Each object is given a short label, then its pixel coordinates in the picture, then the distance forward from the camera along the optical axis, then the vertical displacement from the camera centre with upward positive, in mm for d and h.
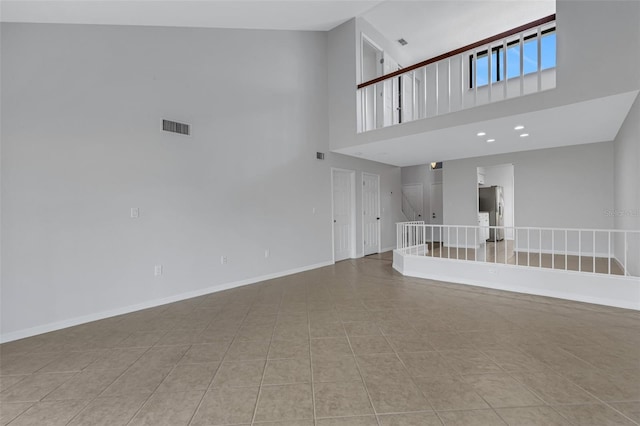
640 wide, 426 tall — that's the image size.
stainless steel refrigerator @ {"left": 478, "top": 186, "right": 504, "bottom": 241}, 8305 +123
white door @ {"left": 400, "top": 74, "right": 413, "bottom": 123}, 7672 +3100
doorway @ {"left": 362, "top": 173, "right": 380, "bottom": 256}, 7172 -74
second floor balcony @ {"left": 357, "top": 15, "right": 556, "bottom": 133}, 5637 +3040
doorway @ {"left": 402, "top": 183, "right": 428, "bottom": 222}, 10492 +267
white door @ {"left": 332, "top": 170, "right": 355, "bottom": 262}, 6457 -82
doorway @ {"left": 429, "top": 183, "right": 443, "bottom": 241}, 10055 +212
